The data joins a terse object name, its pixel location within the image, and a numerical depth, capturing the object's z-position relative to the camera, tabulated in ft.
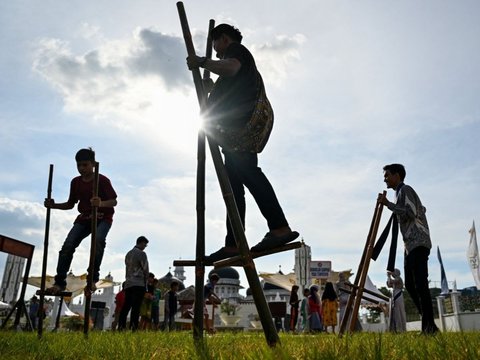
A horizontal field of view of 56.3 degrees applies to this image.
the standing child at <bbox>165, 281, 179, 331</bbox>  45.44
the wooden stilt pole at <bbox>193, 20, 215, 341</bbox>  11.65
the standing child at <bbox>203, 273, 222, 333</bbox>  40.66
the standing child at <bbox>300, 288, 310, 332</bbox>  48.26
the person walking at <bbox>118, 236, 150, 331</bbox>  27.68
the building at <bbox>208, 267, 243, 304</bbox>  336.70
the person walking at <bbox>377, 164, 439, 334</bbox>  18.57
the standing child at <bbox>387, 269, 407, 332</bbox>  34.35
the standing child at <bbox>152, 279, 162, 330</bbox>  45.09
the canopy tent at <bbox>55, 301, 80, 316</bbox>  79.36
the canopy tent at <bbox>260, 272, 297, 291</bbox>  114.01
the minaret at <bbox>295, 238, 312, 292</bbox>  102.78
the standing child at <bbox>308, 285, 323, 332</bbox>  46.54
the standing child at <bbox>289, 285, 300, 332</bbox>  52.34
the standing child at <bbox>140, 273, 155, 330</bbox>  39.33
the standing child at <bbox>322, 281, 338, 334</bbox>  48.01
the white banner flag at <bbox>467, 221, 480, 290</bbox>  74.10
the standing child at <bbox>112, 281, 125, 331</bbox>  41.42
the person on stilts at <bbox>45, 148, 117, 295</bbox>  19.24
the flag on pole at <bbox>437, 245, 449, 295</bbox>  70.56
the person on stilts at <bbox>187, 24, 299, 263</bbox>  10.91
